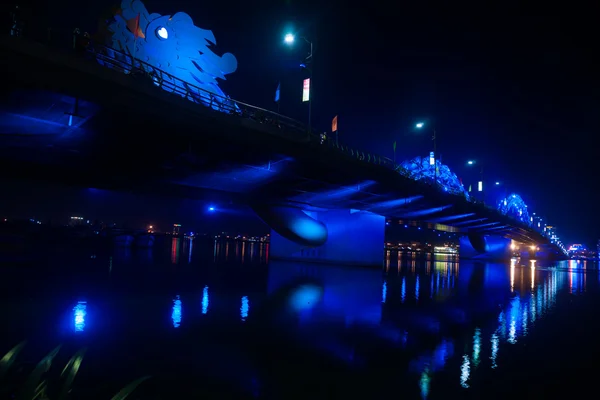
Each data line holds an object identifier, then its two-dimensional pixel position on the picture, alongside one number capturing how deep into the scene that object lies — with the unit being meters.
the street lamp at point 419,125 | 49.42
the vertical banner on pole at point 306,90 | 32.12
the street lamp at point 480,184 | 89.12
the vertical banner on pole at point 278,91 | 32.87
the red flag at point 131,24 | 31.58
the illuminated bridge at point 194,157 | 15.92
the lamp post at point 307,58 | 29.34
